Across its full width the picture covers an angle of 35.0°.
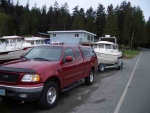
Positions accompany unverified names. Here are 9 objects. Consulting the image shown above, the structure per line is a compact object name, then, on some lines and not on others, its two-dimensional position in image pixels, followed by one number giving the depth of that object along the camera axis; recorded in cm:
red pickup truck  637
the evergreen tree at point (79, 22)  8375
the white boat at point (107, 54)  1653
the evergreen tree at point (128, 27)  7725
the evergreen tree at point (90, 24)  8443
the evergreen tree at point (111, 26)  7506
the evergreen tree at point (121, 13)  8406
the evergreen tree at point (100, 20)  8638
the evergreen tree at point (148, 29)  9879
